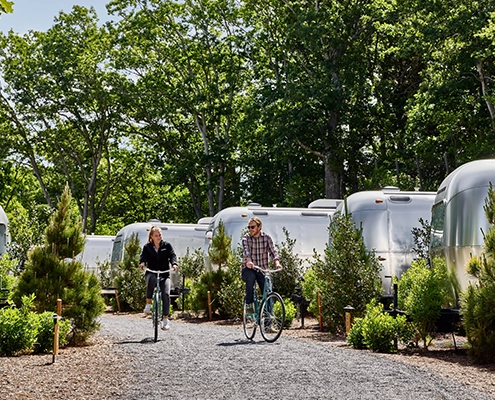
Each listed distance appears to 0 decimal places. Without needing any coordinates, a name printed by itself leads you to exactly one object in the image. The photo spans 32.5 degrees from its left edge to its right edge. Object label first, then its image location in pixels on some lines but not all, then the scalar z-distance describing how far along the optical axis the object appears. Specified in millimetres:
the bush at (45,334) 10969
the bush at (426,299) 10730
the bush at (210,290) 18500
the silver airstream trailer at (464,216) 11172
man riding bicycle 11992
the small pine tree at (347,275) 13305
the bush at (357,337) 11211
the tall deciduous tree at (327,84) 30547
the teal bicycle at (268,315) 11562
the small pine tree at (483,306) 9453
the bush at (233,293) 17391
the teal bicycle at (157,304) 11945
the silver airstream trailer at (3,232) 19688
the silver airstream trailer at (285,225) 19172
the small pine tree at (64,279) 11680
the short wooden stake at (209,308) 18188
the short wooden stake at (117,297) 23000
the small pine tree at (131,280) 22500
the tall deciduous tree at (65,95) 38156
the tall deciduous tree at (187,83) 36750
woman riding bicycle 12250
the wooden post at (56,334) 10039
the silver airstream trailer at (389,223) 15570
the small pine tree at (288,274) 17953
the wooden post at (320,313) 14443
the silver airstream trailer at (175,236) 24484
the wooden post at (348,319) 12361
